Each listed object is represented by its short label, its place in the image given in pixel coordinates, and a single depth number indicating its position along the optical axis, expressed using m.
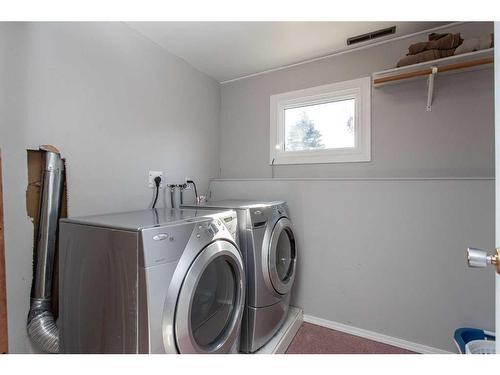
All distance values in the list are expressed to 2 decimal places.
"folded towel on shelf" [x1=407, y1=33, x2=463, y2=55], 1.54
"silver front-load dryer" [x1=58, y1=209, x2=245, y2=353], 0.83
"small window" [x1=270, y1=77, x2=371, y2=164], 1.98
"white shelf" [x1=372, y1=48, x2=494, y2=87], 1.46
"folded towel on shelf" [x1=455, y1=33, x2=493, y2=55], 1.43
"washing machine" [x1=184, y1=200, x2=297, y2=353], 1.43
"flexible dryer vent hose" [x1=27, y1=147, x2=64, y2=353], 1.15
